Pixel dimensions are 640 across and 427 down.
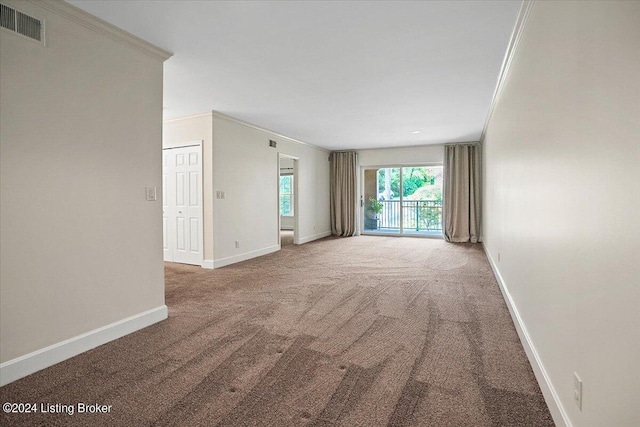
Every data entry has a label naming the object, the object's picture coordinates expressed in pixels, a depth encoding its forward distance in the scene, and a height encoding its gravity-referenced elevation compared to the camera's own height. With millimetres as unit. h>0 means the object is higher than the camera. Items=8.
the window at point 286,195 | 10895 +397
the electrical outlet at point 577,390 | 1283 -750
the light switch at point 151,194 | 2849 +121
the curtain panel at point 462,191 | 7734 +350
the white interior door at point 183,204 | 5125 +47
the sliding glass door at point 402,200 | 8625 +163
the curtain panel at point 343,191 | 8875 +419
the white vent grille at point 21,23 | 1943 +1154
